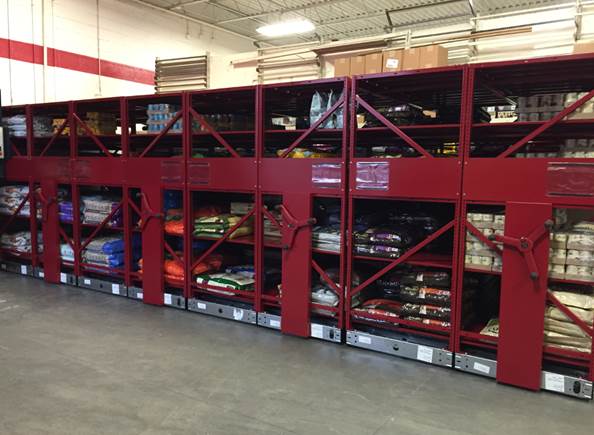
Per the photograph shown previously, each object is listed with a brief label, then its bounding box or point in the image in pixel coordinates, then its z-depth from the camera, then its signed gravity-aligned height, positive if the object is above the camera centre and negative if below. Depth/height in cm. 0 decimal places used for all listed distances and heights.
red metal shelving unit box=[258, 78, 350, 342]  496 -28
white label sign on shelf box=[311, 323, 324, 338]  508 -158
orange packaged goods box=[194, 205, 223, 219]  628 -39
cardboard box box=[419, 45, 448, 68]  505 +139
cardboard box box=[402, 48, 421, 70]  509 +139
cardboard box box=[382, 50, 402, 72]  521 +138
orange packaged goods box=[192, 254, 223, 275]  614 -109
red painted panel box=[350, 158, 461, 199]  431 +8
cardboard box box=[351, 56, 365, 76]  538 +137
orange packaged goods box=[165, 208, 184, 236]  621 -54
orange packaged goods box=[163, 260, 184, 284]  623 -118
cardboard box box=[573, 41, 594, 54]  454 +140
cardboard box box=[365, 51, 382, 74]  532 +138
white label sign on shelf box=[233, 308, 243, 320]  564 -156
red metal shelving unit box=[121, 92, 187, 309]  613 -3
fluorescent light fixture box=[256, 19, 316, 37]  1042 +353
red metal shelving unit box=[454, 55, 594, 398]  385 -32
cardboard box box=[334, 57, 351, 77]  546 +137
